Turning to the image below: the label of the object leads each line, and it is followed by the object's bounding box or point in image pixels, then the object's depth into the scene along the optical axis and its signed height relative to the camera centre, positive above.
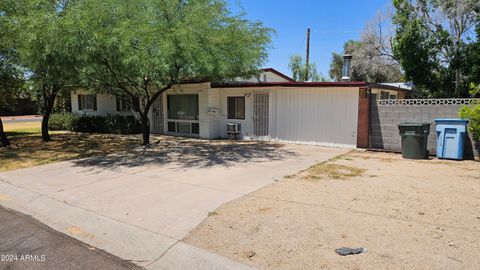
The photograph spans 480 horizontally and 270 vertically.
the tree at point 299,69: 36.61 +4.07
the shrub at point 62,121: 20.17 -0.96
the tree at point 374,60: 26.12 +3.63
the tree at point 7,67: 10.79 +1.43
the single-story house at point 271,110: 11.96 -0.20
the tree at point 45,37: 8.98 +1.87
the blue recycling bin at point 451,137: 9.44 -0.91
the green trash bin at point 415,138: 9.72 -0.96
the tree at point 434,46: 19.36 +3.52
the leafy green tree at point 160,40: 8.84 +1.79
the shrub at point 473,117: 9.04 -0.31
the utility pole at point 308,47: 29.41 +5.10
